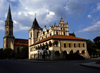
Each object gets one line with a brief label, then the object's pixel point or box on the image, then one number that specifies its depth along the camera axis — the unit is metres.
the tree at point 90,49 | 39.15
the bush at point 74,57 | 24.43
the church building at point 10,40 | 65.61
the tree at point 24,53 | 50.42
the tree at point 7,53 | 53.52
